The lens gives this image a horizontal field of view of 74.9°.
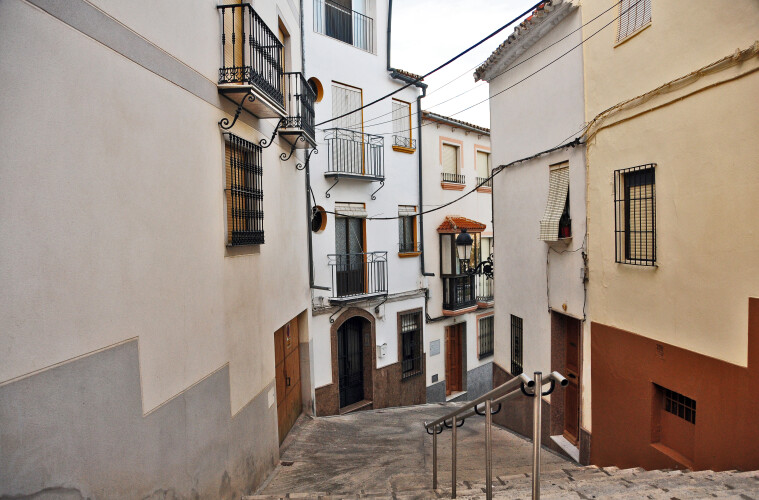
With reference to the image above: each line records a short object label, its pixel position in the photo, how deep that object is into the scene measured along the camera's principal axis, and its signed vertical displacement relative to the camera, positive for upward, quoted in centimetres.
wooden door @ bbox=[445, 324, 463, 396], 1705 -432
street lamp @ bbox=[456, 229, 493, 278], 1207 -35
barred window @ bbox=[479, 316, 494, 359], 1802 -366
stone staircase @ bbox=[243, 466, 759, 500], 403 -239
